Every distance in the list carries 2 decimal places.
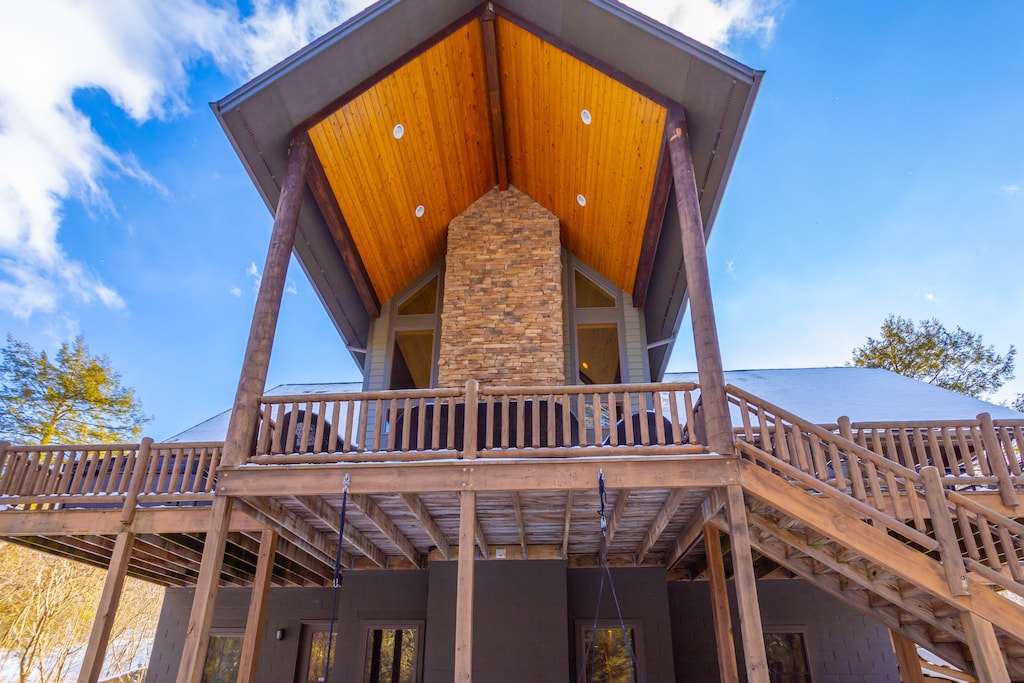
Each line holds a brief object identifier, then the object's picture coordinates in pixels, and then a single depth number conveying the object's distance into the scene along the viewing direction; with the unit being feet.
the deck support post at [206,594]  17.38
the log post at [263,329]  19.93
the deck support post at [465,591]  17.24
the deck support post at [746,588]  16.03
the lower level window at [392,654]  29.73
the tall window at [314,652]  32.78
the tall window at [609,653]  29.17
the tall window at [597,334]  34.14
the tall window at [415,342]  34.83
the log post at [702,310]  18.69
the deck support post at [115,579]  21.09
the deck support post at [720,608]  22.00
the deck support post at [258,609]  23.21
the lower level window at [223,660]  34.68
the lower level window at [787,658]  31.50
